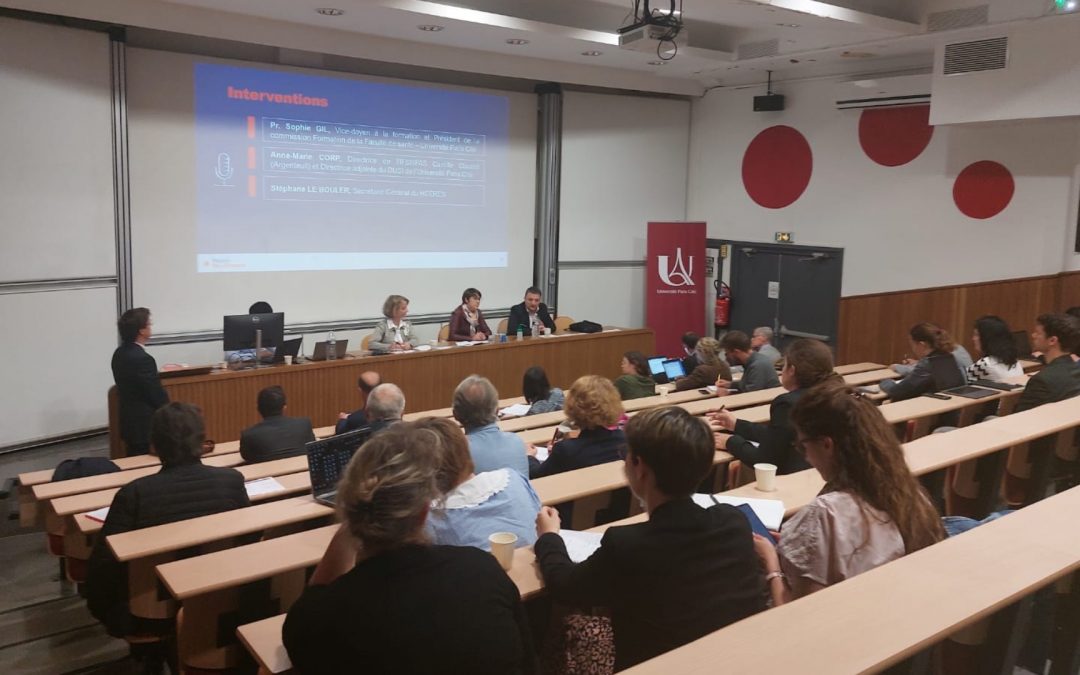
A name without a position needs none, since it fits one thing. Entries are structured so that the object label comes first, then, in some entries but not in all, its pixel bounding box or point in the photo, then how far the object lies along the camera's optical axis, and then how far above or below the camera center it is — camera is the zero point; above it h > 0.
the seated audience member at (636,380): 5.57 -0.87
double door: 9.40 -0.40
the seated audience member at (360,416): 4.41 -0.92
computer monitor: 6.16 -0.66
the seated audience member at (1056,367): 4.53 -0.57
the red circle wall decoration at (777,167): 9.64 +1.07
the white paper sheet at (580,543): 2.22 -0.81
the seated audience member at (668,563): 1.84 -0.70
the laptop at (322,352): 6.58 -0.86
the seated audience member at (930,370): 5.05 -0.67
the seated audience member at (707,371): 5.97 -0.85
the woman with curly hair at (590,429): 3.34 -0.74
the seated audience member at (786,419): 3.38 -0.66
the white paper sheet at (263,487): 3.43 -1.04
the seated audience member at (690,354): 6.73 -0.85
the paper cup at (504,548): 2.17 -0.78
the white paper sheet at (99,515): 3.16 -1.08
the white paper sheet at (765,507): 2.61 -0.83
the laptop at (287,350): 6.39 -0.83
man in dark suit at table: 8.15 -0.65
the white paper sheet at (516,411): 5.40 -1.06
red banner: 10.16 -0.33
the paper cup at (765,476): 2.94 -0.78
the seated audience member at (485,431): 3.20 -0.73
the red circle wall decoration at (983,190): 7.89 +0.70
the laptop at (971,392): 4.88 -0.78
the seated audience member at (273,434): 4.14 -0.97
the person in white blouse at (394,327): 7.27 -0.72
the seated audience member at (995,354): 5.45 -0.60
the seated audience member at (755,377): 5.60 -0.82
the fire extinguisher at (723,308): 10.42 -0.67
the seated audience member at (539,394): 5.10 -0.90
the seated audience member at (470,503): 2.29 -0.75
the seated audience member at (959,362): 5.32 -0.67
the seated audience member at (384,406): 3.75 -0.73
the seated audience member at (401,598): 1.54 -0.67
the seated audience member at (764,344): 6.39 -0.70
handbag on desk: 8.45 -0.78
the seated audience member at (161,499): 2.90 -0.94
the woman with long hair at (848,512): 2.13 -0.66
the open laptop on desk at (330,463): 3.10 -0.83
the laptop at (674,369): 7.19 -1.01
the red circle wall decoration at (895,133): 8.46 +1.32
